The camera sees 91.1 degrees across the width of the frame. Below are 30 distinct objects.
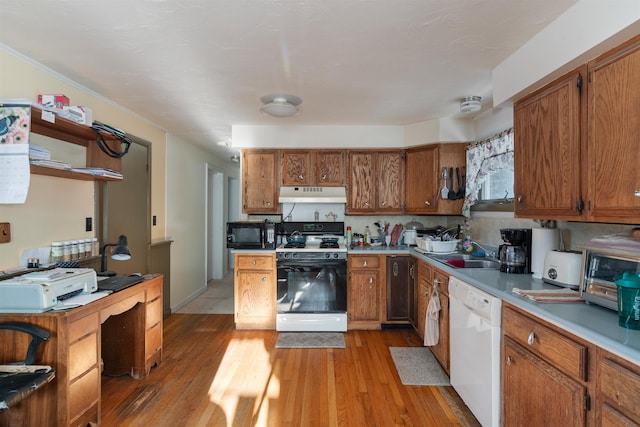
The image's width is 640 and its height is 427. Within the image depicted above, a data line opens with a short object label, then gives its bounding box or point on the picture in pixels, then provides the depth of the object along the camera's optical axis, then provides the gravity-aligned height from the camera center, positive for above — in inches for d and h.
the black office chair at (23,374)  53.1 -30.3
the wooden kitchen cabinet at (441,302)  97.6 -30.9
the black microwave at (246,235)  138.2 -9.6
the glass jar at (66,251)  90.9 -11.2
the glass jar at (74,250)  94.0 -11.3
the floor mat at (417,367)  97.2 -51.3
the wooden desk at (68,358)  65.0 -31.3
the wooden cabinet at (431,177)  137.1 +16.7
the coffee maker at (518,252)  84.7 -10.4
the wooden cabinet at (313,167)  149.6 +22.1
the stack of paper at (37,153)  72.4 +14.2
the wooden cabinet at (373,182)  150.1 +15.0
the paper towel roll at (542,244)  78.8 -7.6
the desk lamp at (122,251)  87.0 -10.7
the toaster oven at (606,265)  51.6 -8.9
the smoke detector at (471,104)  111.0 +38.9
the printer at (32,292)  64.9 -16.8
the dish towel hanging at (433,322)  102.4 -35.7
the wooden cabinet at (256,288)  137.3 -32.7
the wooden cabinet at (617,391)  39.6 -23.6
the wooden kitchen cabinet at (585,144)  50.6 +13.6
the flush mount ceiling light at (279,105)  109.7 +38.0
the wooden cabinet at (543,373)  47.4 -27.6
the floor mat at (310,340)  122.3 -51.3
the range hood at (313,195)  144.5 +8.7
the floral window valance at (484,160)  107.8 +20.3
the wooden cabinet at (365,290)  136.7 -33.5
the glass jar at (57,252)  88.7 -11.1
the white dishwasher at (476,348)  68.4 -32.8
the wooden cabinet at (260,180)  149.9 +15.9
